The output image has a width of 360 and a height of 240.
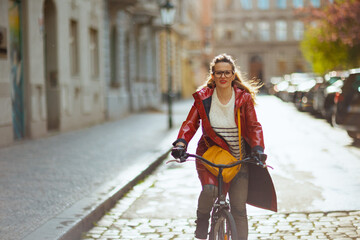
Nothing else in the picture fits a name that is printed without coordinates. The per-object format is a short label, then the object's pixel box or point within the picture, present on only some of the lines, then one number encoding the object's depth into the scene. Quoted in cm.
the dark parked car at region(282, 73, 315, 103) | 3547
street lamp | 1764
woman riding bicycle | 426
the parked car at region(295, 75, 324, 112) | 2570
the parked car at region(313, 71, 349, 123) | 2038
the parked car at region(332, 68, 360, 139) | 1352
